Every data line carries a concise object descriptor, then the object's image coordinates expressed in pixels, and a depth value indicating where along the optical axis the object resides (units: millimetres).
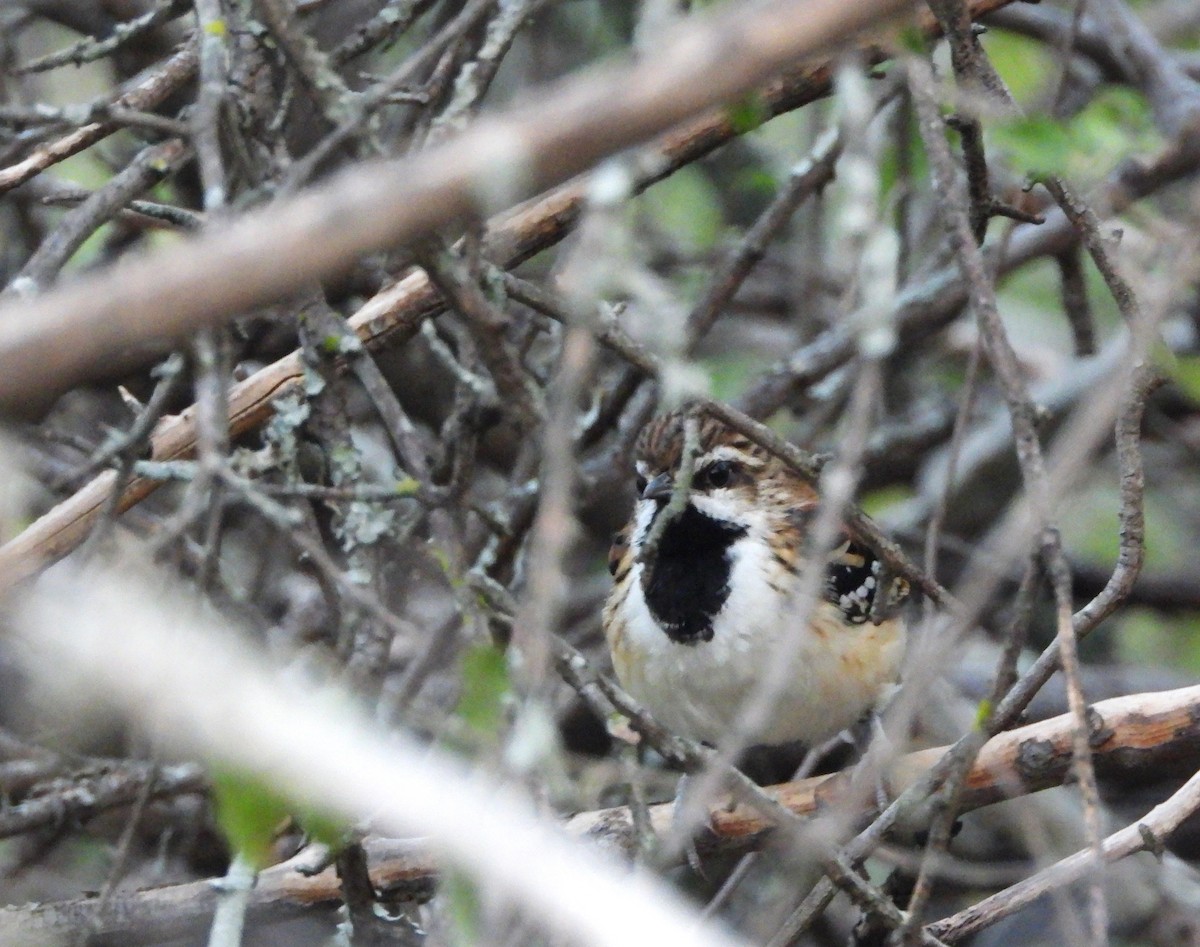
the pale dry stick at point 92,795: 7547
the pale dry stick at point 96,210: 6008
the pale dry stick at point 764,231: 8984
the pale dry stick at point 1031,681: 5520
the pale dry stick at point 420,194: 2850
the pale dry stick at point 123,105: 6551
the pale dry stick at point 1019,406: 4238
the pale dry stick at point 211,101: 4637
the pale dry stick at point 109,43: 5992
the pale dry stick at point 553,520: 3621
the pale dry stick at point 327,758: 3092
